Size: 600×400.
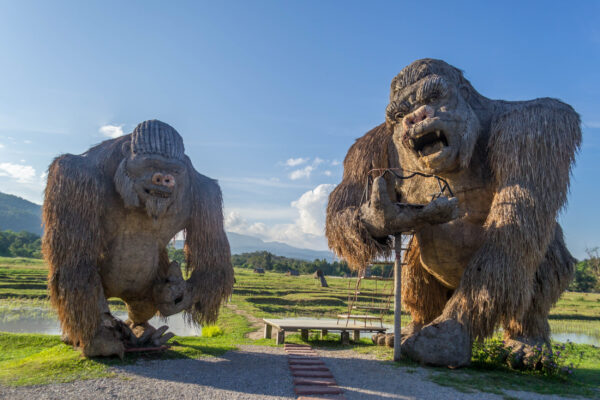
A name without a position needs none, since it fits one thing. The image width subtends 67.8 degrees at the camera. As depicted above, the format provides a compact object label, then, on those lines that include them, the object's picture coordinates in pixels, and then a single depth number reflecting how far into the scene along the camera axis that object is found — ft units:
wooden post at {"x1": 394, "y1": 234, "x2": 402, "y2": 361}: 17.58
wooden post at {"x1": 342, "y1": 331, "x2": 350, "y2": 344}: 24.55
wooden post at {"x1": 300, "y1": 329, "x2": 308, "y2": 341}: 25.36
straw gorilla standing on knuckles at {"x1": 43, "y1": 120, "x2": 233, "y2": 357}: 15.37
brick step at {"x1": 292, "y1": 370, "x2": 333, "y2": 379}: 15.57
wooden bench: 23.44
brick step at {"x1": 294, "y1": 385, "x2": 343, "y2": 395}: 13.38
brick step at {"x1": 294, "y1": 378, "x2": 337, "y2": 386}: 14.48
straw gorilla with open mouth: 16.03
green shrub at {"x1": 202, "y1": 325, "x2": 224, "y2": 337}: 26.30
